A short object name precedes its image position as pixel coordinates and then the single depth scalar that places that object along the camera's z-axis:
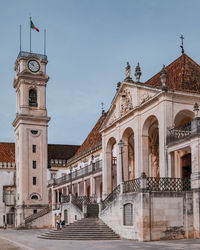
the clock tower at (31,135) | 59.72
